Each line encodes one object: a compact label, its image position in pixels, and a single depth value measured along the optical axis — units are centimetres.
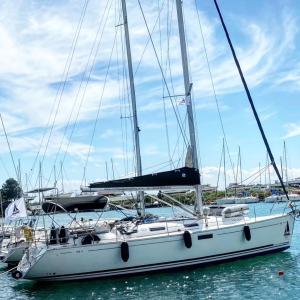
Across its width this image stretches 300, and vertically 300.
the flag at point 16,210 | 2034
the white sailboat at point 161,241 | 1655
